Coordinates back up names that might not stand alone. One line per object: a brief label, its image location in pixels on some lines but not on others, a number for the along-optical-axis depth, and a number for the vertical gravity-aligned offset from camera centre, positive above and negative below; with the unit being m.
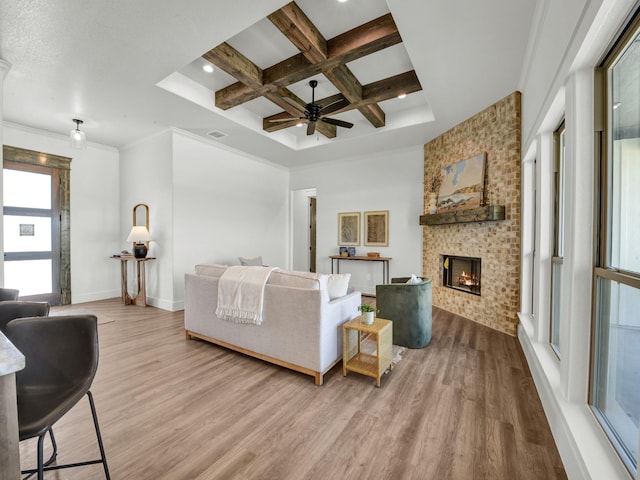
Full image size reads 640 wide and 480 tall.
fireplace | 4.25 -0.59
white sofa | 2.39 -0.80
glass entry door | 4.53 +0.08
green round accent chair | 3.16 -0.86
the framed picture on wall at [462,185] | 3.94 +0.78
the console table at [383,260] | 5.70 -0.48
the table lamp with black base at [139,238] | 4.69 -0.03
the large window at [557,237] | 2.41 +0.00
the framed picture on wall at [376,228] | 5.90 +0.18
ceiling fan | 3.63 +1.64
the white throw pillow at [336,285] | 2.69 -0.47
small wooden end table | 2.37 -1.03
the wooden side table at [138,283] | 4.92 -0.84
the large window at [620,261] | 1.23 -0.12
